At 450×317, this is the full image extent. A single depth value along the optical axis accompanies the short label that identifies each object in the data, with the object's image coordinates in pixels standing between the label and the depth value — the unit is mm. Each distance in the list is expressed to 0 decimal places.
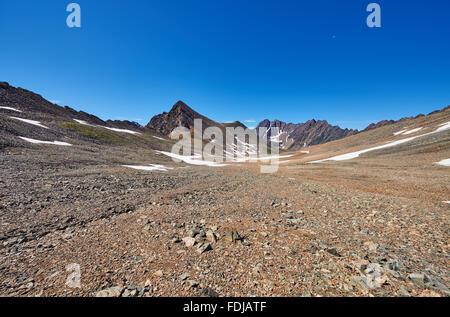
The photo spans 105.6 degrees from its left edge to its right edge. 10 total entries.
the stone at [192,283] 4646
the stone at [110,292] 4301
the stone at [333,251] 6129
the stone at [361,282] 4595
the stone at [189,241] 6694
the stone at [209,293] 4496
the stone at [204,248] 6283
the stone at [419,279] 4709
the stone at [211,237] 7072
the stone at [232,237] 7106
